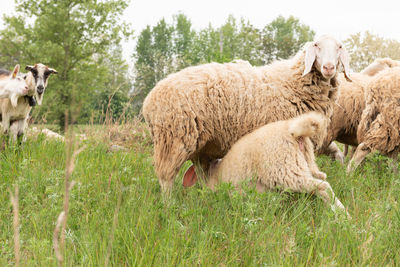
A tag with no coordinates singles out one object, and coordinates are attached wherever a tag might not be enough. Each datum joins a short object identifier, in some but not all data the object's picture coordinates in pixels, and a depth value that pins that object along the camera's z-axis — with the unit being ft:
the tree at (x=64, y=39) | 77.10
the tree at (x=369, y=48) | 60.80
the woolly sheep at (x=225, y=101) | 11.99
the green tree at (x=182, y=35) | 186.60
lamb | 9.84
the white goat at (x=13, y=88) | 18.76
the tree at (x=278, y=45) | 131.44
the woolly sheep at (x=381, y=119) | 15.25
